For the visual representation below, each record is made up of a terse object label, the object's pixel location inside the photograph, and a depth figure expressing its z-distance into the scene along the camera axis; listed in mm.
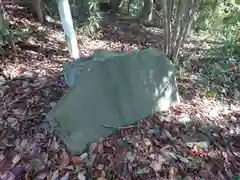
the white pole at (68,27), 1751
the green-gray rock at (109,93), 1295
